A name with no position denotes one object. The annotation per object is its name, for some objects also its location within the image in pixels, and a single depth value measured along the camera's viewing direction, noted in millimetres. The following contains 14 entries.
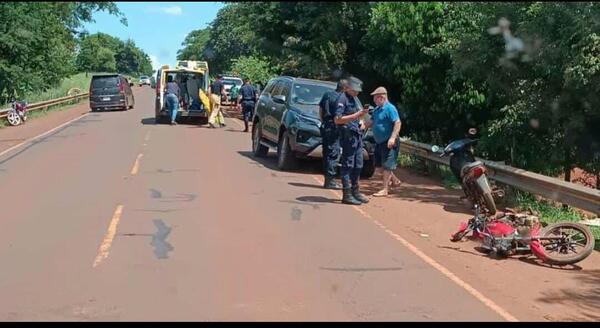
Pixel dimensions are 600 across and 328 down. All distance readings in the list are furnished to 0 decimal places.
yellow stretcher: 24375
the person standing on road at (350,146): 9984
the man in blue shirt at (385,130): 10812
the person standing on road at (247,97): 21375
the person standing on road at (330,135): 10648
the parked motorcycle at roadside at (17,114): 25609
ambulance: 25422
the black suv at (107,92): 34319
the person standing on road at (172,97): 24625
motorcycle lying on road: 7289
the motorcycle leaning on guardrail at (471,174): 9148
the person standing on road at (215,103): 23875
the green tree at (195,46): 93006
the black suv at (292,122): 12797
